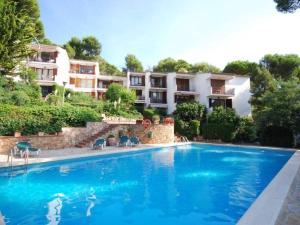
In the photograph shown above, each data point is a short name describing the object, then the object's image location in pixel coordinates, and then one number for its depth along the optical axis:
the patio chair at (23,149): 13.02
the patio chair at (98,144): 17.92
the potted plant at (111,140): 20.64
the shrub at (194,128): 29.70
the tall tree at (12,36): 15.30
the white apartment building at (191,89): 37.09
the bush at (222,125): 28.23
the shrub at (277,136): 23.86
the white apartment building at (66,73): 35.00
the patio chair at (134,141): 20.83
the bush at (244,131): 27.67
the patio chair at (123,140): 20.42
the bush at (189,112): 31.61
